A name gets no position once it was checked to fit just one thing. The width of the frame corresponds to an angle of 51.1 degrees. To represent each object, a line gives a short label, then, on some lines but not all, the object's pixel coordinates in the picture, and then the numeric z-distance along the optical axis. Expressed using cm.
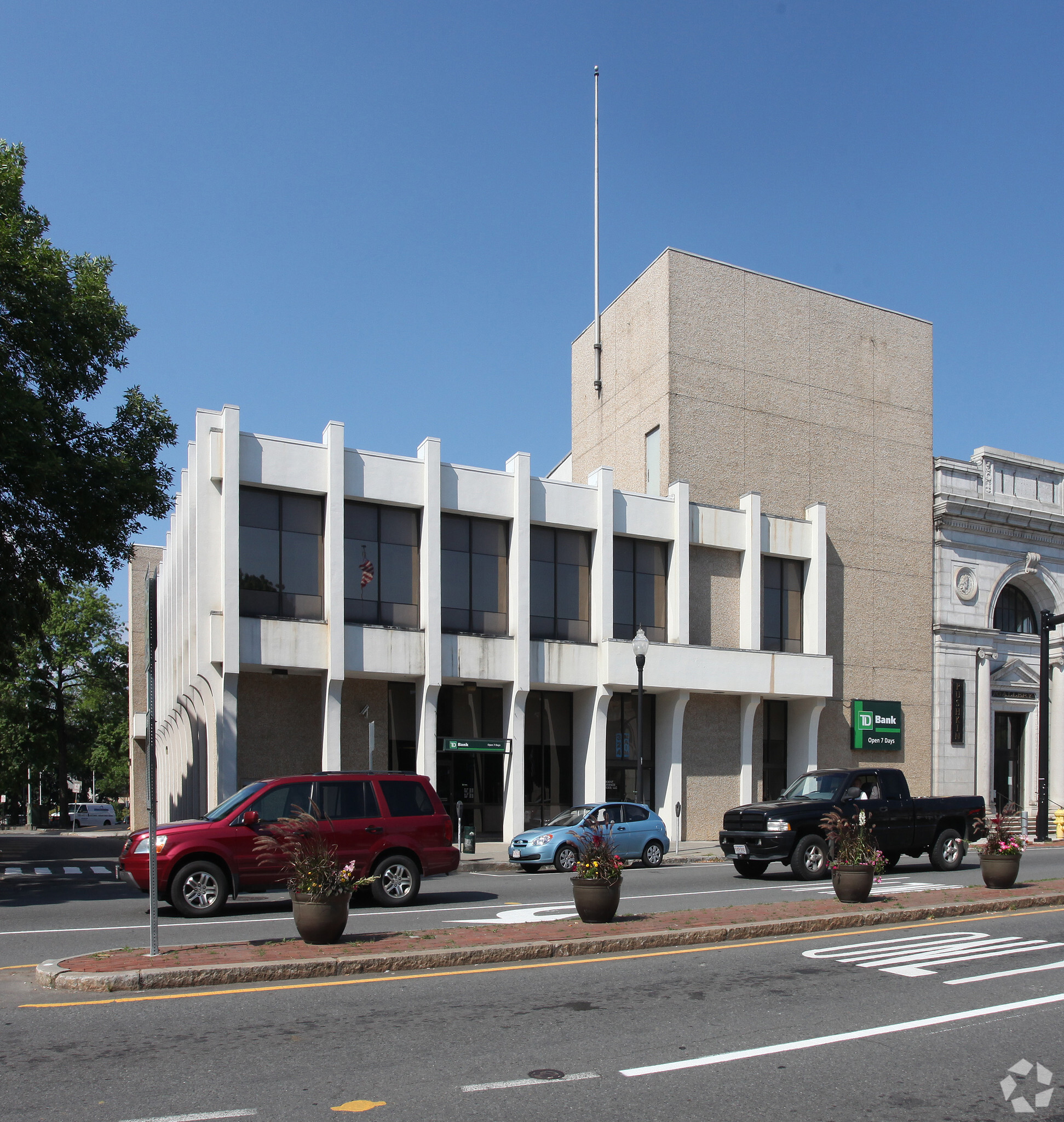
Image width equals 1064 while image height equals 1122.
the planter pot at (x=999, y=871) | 1591
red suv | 1478
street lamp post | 2716
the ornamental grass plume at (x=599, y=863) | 1257
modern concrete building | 2822
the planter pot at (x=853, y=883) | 1423
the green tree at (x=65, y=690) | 6200
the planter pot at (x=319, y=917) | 1088
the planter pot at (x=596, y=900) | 1259
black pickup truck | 1941
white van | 6644
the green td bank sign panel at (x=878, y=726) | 3684
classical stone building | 3906
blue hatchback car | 2314
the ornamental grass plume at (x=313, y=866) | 1096
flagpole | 3897
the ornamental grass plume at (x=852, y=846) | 1444
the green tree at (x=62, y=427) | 2052
